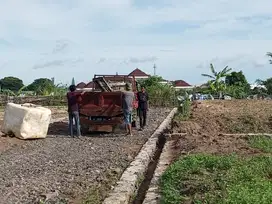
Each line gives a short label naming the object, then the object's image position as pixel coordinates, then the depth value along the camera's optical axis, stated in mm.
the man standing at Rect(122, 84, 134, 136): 17281
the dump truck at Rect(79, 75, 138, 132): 17797
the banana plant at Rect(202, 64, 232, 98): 50906
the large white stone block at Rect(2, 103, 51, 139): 15805
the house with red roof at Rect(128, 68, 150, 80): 69500
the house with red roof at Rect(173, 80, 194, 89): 87288
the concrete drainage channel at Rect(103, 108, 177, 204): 8250
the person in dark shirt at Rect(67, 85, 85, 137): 17406
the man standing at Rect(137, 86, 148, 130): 19891
